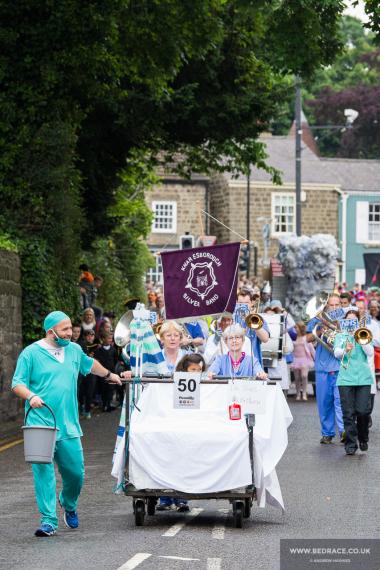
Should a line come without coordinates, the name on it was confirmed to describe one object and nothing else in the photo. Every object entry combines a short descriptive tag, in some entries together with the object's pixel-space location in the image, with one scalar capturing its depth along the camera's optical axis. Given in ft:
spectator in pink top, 95.25
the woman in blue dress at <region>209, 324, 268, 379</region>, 46.11
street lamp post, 164.68
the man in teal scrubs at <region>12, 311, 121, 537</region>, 38.93
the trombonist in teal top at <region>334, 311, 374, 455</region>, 60.70
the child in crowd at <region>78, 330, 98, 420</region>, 80.59
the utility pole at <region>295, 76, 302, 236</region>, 145.59
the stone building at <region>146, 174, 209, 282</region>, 231.30
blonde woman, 44.16
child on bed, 42.65
